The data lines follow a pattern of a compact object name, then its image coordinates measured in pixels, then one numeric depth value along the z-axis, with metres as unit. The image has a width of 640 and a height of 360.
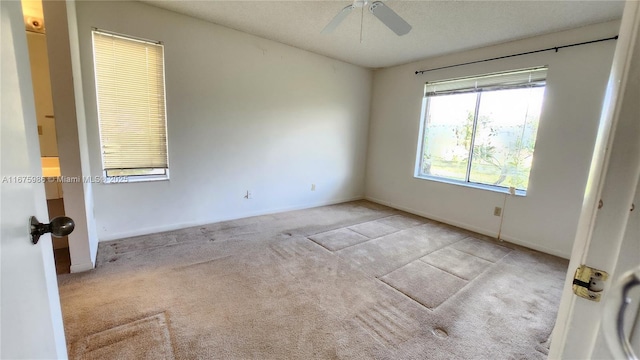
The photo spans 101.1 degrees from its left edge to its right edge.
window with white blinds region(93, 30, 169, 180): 2.68
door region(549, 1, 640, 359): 0.42
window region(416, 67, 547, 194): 3.25
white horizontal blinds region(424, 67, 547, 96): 3.12
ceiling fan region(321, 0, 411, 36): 2.07
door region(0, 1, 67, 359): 0.52
